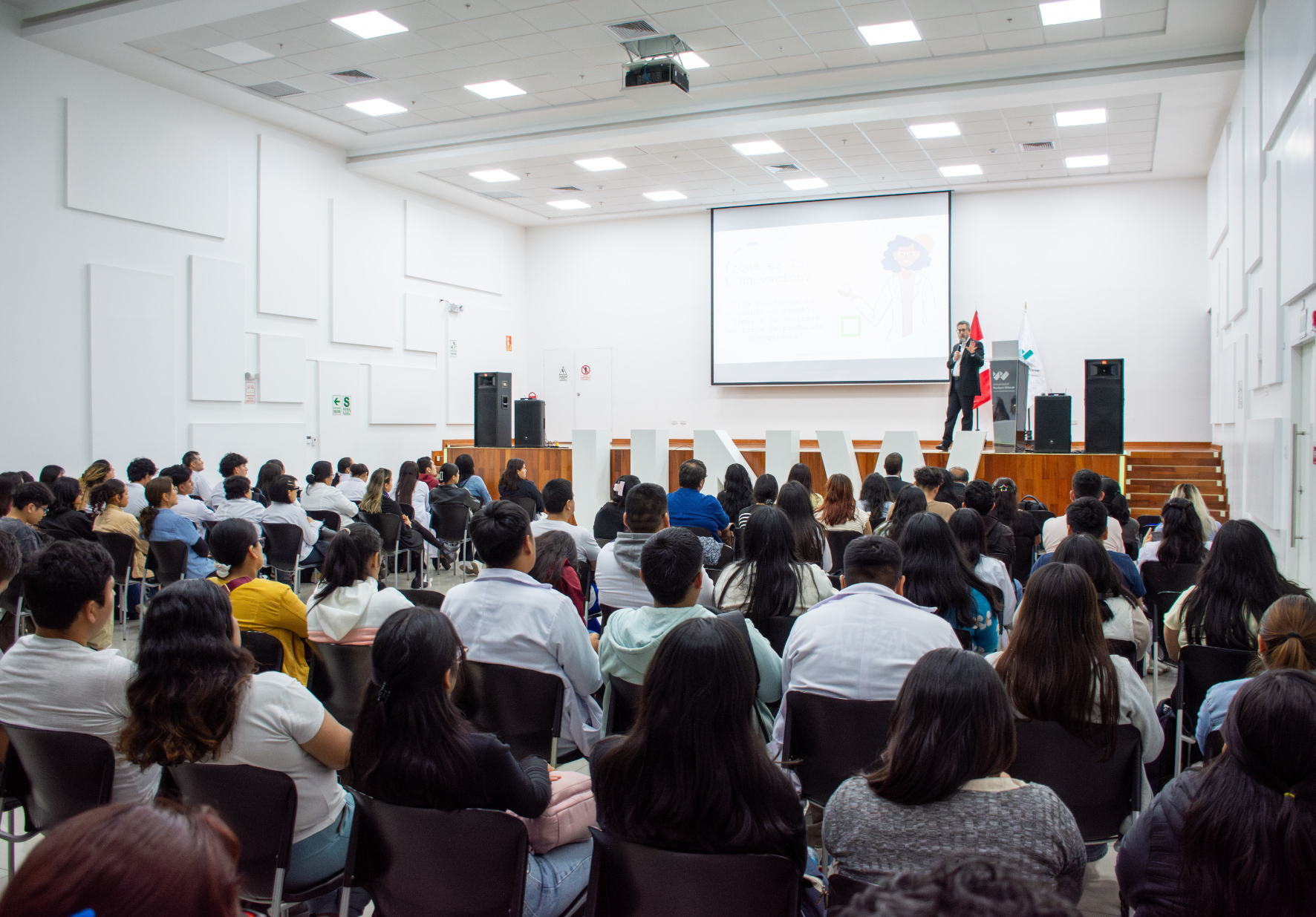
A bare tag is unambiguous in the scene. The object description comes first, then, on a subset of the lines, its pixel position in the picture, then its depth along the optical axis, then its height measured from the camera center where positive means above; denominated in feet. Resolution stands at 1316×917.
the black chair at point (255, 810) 6.44 -2.77
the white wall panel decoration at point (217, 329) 32.73 +3.92
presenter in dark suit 34.32 +2.26
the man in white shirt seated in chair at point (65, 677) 7.56 -2.09
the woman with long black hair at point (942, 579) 11.23 -1.81
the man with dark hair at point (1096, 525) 13.83 -1.40
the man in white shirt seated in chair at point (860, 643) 8.38 -1.98
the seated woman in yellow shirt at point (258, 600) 10.48 -1.97
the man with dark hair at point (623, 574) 12.98 -2.04
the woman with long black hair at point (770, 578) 11.48 -1.85
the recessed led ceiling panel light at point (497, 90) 31.68 +12.44
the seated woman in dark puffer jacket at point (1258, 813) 4.53 -1.95
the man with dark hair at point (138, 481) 23.08 -1.40
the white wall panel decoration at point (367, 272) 38.99 +7.41
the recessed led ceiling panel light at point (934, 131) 33.68 +11.79
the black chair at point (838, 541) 17.83 -2.11
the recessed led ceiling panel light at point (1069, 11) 24.82 +12.12
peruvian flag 40.27 +2.46
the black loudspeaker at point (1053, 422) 31.76 +0.58
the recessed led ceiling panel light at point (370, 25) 26.25 +12.25
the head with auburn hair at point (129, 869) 2.46 -1.25
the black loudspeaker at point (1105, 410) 31.45 +1.01
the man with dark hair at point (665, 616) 9.09 -1.86
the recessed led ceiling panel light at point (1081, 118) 31.96 +11.72
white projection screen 43.27 +7.31
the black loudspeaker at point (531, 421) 41.16 +0.64
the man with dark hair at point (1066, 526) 16.84 -1.73
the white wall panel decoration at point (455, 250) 43.62 +9.65
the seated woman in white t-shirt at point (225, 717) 6.72 -2.17
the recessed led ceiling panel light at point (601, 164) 38.95 +12.02
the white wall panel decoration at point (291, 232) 35.42 +8.29
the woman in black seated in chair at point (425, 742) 6.04 -2.13
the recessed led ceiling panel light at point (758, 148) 36.31 +11.97
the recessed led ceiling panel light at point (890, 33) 26.61 +12.28
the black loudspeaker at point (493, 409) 42.19 +1.21
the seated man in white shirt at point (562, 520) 15.55 -1.55
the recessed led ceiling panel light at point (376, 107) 33.30 +12.39
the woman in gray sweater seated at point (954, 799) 5.09 -2.11
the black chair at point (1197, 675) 9.59 -2.61
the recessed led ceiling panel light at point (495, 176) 40.75 +12.02
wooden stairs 34.35 -1.52
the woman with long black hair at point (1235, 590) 10.31 -1.76
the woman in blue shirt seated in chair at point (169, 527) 19.61 -2.10
